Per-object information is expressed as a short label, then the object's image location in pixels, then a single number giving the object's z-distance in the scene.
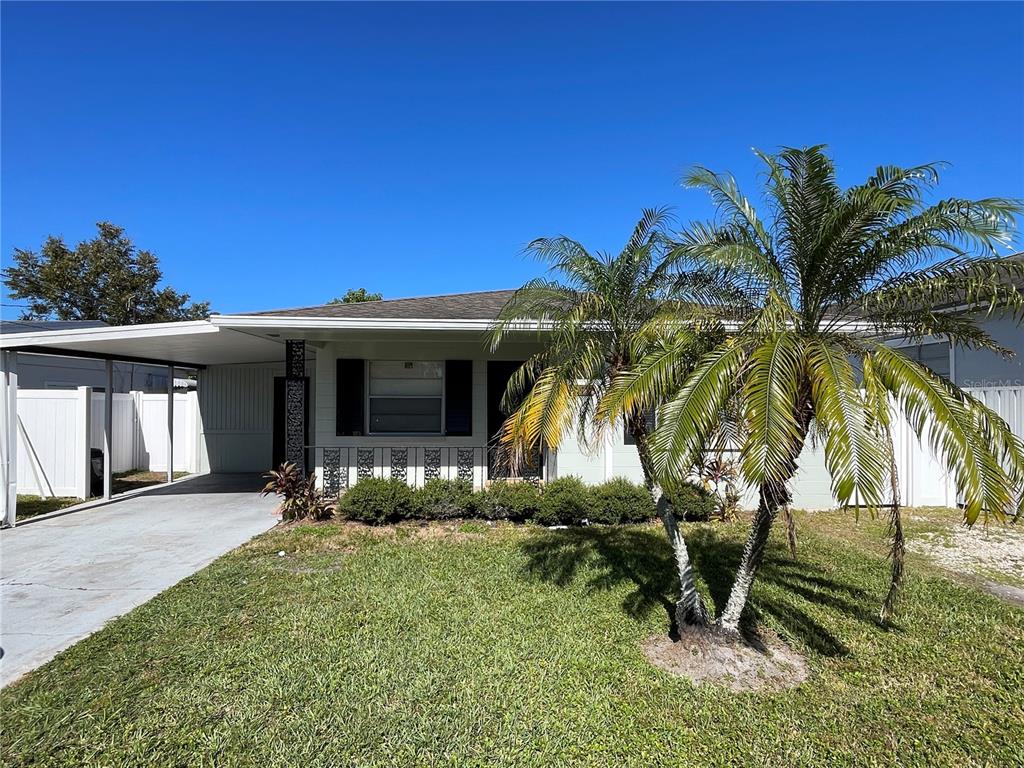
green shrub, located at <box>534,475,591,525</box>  7.56
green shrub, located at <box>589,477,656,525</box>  7.61
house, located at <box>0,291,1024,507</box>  7.90
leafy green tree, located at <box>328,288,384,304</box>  32.94
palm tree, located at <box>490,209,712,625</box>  4.04
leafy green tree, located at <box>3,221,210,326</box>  23.14
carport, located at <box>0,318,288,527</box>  7.44
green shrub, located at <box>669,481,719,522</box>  7.73
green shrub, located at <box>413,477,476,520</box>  7.81
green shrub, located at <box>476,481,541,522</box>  7.75
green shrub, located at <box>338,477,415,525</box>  7.61
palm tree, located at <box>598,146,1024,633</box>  2.72
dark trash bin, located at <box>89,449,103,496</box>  9.84
